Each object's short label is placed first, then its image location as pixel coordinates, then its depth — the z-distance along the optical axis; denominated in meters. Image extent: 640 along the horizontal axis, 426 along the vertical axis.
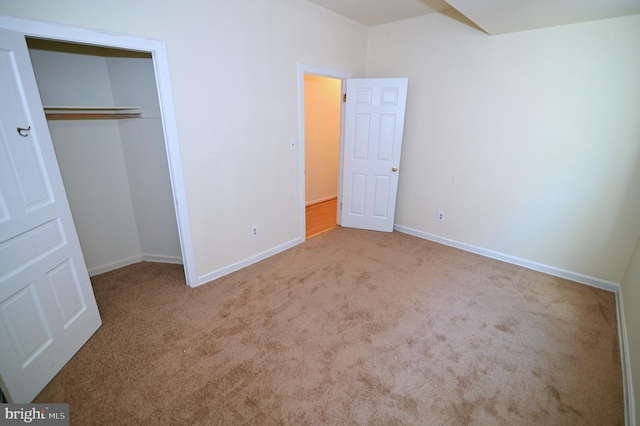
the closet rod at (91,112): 2.41
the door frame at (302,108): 3.23
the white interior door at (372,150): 3.68
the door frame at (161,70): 1.68
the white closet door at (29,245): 1.53
